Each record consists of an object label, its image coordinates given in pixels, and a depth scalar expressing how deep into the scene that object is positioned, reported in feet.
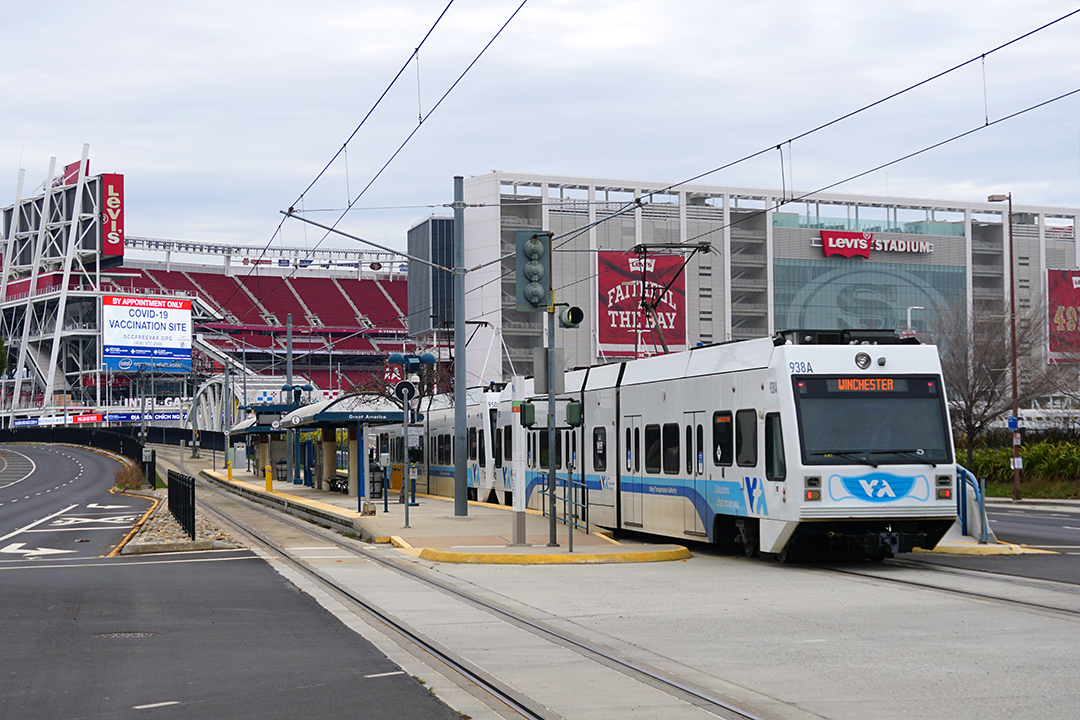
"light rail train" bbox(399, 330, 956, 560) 56.18
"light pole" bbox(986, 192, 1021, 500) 126.62
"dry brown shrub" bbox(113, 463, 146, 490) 184.34
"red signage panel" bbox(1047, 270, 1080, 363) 323.74
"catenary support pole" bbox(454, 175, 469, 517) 89.45
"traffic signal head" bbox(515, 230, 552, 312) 66.74
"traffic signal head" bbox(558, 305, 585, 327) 66.49
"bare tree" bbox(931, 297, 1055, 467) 148.97
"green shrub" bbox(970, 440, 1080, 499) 131.54
